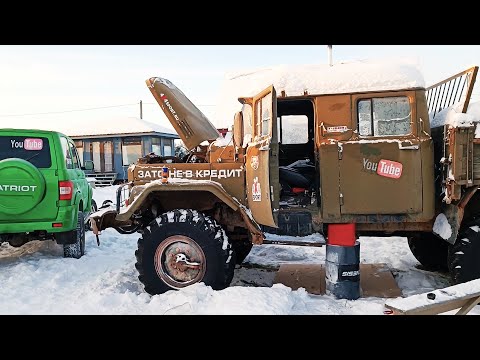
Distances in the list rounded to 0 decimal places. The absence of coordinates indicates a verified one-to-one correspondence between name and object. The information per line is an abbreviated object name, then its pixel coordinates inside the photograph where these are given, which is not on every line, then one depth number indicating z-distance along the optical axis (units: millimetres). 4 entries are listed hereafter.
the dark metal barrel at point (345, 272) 4711
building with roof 24906
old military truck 4586
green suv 6125
